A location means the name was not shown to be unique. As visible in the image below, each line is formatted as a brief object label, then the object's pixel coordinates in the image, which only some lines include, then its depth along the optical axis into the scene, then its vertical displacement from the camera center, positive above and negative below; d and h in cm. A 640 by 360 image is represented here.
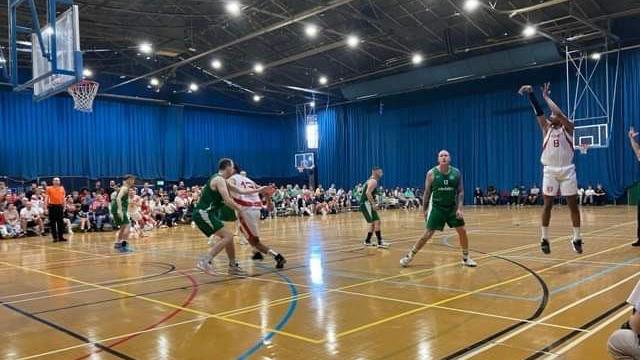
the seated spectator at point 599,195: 2794 -64
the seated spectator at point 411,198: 3447 -60
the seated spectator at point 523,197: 3091 -66
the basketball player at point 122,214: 1341 -43
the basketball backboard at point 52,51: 986 +296
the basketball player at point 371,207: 1191 -39
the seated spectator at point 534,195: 3028 -55
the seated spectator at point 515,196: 3100 -59
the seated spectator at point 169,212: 2281 -70
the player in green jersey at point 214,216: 848 -34
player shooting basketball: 809 +41
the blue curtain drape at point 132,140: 2772 +361
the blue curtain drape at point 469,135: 2772 +354
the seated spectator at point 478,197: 3278 -62
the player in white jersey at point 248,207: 907 -25
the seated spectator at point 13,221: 1884 -74
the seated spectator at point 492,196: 3216 -57
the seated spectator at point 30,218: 1925 -66
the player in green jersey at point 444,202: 843 -23
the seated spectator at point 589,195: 2803 -60
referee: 1667 -28
